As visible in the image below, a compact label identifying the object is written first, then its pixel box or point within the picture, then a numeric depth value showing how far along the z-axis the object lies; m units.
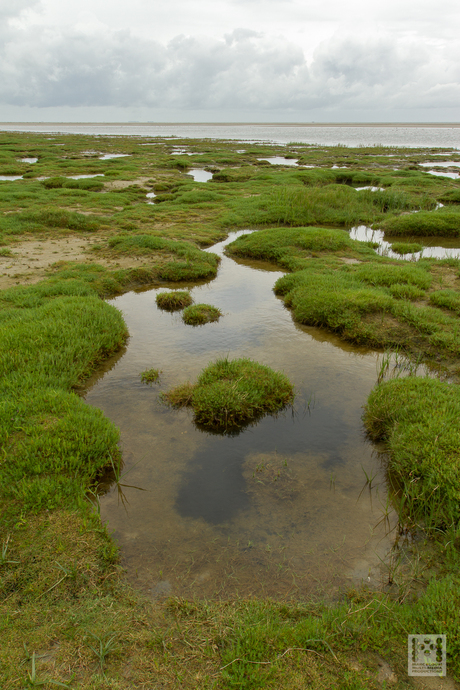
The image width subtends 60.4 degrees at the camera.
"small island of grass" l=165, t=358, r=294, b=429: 6.63
